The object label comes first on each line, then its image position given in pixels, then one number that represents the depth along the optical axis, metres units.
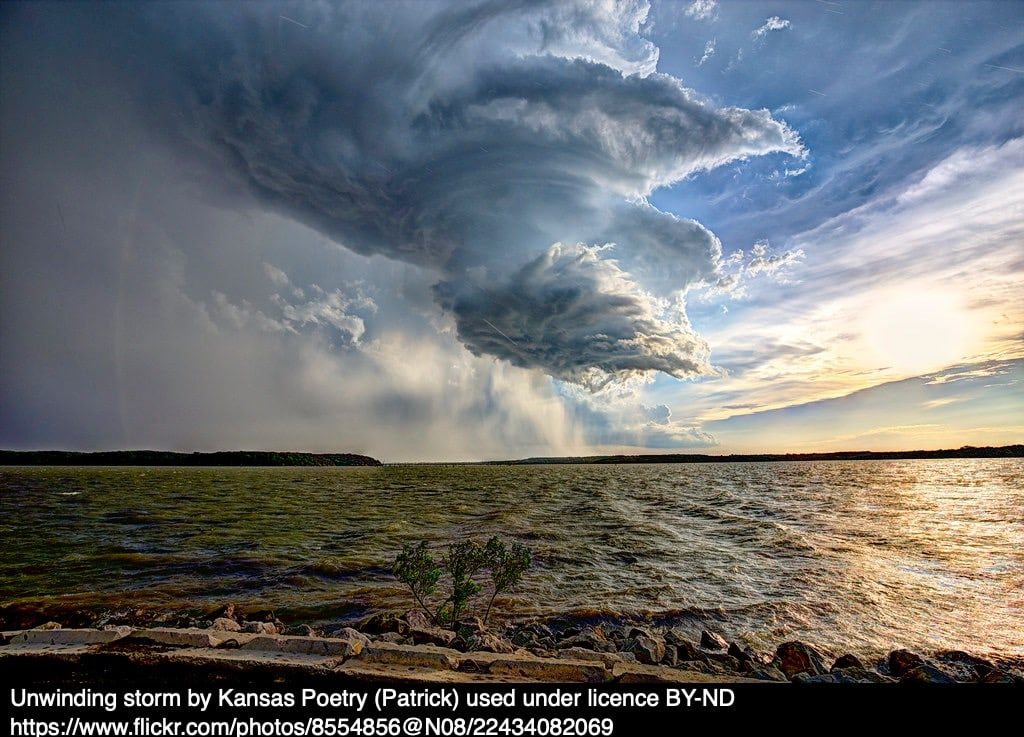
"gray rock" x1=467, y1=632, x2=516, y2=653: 8.48
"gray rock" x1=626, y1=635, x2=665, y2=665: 8.34
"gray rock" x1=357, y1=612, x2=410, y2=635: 9.28
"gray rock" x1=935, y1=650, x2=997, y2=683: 8.80
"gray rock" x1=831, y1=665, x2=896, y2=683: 7.90
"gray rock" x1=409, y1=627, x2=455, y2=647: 8.68
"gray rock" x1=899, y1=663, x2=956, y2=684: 7.76
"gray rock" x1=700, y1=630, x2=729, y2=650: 9.91
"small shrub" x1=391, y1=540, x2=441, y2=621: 10.09
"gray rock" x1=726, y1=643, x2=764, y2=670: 8.60
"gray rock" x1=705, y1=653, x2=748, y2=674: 8.36
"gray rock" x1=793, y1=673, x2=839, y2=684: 7.65
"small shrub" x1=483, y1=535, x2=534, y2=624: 10.39
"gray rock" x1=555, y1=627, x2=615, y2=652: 9.47
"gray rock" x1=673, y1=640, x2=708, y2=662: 8.72
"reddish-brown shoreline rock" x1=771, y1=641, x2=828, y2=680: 8.71
